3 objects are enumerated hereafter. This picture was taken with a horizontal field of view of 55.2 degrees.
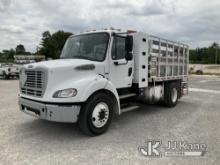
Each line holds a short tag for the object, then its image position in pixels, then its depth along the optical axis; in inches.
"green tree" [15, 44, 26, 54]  3365.2
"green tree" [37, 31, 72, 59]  2167.8
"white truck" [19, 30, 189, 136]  167.9
